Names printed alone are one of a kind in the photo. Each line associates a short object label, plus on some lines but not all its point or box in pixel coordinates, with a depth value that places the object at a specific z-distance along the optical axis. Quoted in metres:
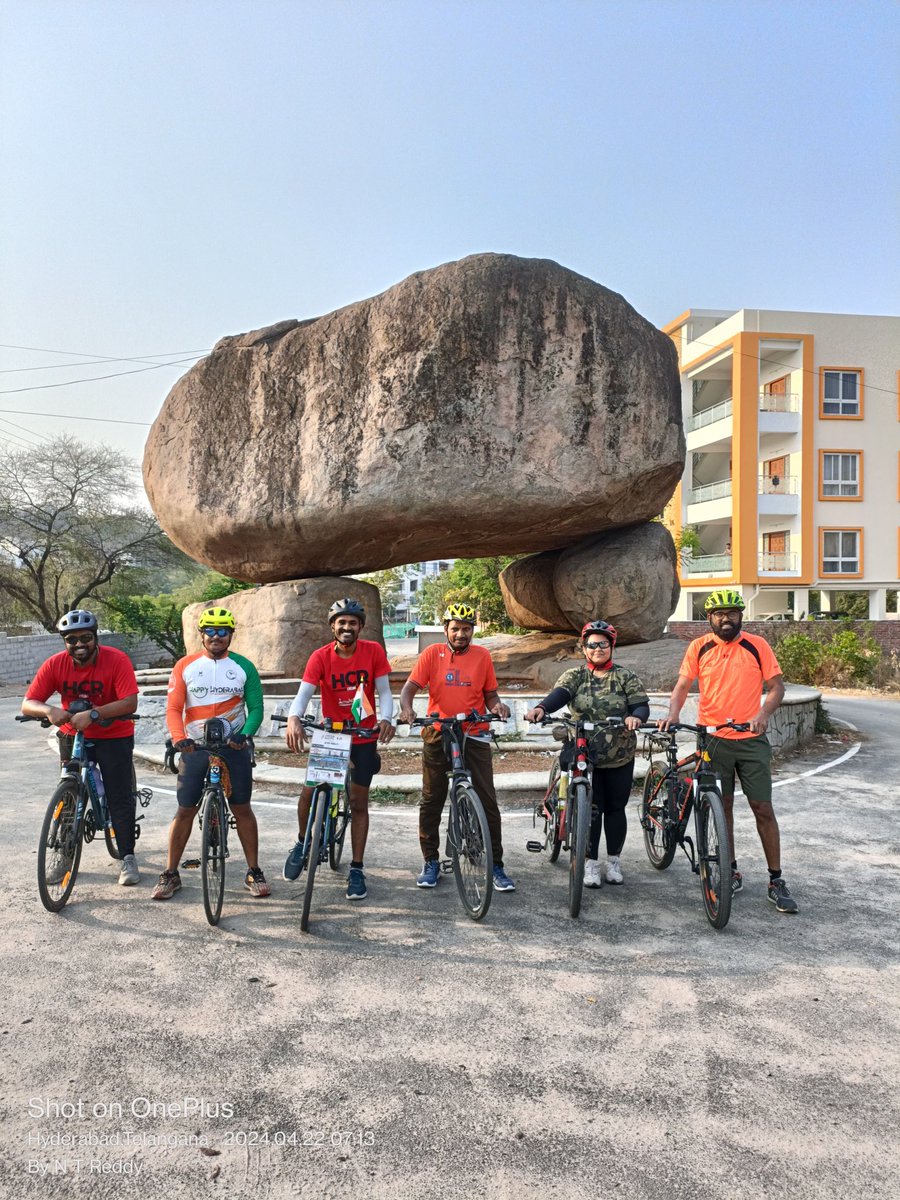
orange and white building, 27.19
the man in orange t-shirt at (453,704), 4.75
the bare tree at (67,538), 24.14
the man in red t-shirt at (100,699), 4.66
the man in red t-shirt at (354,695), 4.64
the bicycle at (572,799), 4.27
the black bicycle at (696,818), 4.11
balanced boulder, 9.99
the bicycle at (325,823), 4.11
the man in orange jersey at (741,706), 4.46
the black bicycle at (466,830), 4.20
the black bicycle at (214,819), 4.12
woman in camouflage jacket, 4.63
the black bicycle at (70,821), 4.39
